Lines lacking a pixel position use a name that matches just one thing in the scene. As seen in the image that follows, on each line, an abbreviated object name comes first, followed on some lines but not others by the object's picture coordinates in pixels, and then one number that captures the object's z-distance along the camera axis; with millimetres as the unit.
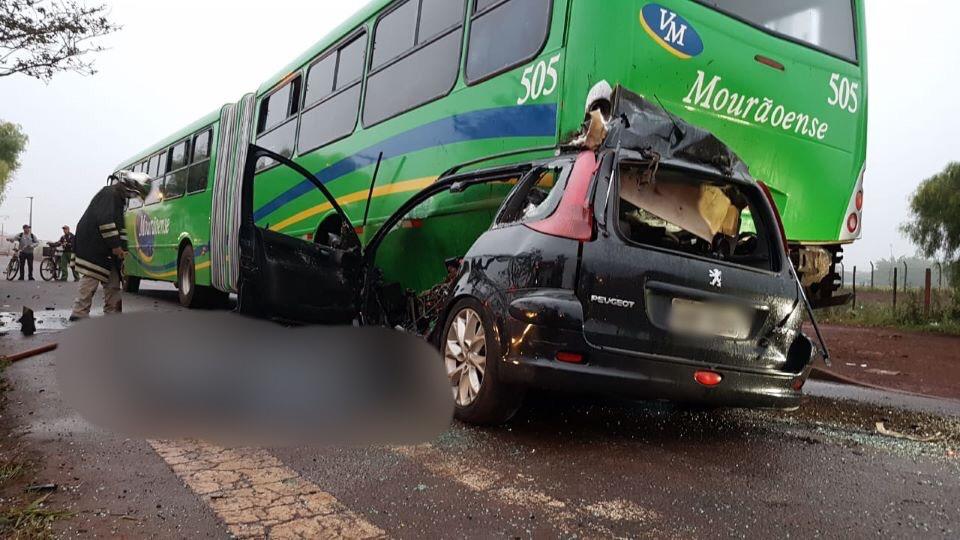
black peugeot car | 3338
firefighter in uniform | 7762
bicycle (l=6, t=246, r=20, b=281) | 20281
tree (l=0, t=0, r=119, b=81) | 8453
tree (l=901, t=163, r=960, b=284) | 17906
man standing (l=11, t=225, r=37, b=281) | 19547
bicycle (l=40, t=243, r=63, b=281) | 21420
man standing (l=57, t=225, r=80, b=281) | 20022
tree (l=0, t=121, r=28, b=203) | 51062
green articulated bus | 4816
